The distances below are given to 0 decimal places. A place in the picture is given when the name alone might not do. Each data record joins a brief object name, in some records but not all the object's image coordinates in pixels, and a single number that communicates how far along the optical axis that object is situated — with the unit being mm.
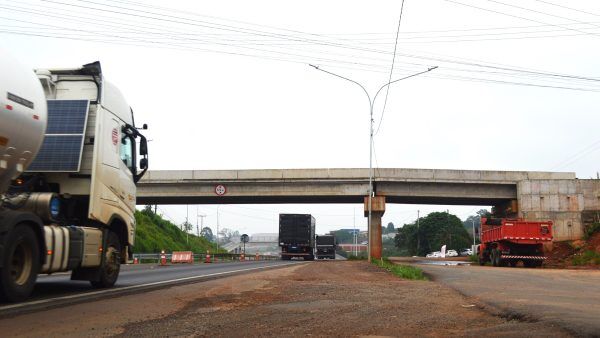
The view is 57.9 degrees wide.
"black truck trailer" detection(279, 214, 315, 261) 45344
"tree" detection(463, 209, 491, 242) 144238
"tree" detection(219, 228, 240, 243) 162562
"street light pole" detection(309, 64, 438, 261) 31278
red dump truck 27797
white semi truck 8109
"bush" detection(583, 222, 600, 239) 35372
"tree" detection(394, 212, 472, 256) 98438
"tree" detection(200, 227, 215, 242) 170625
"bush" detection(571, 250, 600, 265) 29078
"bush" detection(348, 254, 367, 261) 46312
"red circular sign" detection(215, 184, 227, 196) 42219
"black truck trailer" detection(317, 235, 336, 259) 57969
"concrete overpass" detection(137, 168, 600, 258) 40375
